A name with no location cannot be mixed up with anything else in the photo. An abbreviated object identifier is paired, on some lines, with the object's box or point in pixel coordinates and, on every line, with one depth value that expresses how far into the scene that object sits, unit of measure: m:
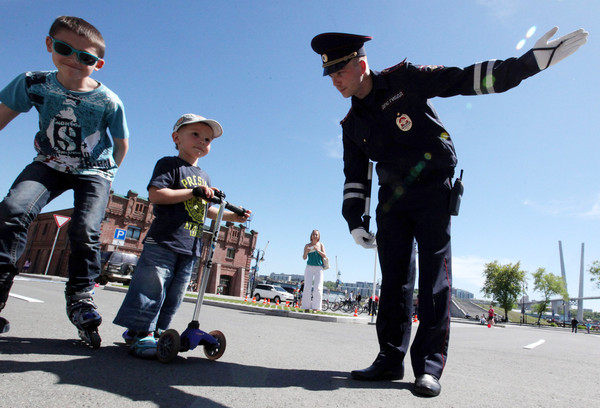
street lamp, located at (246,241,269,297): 52.45
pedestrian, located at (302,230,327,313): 9.75
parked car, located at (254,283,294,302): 38.44
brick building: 36.56
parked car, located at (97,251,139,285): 22.78
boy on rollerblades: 2.32
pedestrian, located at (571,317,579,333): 39.06
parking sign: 18.00
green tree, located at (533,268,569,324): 62.69
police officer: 1.99
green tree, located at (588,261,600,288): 56.65
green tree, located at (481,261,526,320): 61.48
